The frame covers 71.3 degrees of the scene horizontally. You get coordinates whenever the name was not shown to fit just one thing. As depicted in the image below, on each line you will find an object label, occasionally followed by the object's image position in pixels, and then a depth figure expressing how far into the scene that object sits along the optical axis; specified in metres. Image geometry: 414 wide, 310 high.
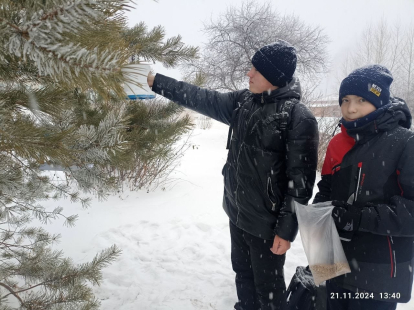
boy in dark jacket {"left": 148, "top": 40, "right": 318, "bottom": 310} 1.59
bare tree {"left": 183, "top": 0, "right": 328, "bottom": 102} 11.73
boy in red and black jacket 1.29
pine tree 0.53
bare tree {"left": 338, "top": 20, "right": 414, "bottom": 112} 12.51
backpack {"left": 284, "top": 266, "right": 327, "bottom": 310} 1.63
